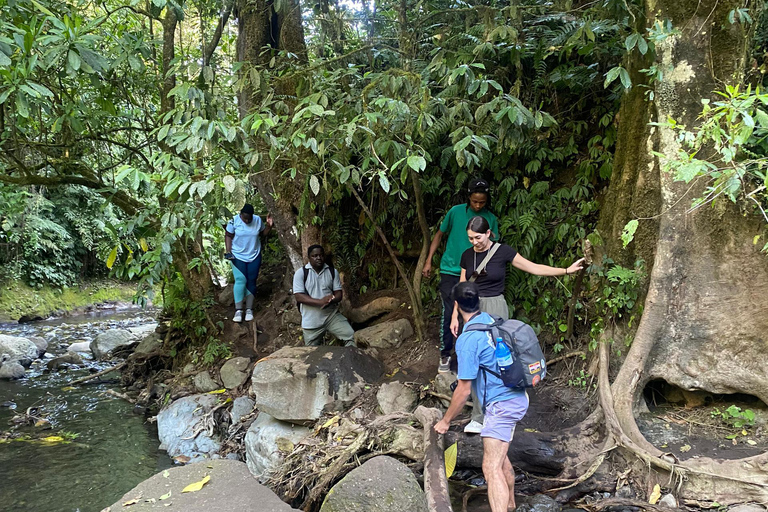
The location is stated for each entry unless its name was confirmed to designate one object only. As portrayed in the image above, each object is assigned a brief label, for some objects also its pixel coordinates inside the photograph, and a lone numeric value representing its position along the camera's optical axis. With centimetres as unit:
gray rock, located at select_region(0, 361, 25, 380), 956
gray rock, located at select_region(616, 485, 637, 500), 378
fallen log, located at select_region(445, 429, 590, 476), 412
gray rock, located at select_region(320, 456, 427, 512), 338
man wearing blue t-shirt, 342
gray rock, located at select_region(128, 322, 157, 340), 1234
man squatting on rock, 641
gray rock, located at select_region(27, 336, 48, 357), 1121
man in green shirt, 500
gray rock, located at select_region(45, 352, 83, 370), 1027
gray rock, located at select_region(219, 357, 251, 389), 737
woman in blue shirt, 800
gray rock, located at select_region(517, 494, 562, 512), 370
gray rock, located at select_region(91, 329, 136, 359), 1103
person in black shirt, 437
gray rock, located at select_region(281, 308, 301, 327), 806
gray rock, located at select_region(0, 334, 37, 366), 1035
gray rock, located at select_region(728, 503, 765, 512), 344
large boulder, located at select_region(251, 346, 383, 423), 570
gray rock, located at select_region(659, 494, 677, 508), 362
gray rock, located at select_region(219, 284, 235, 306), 896
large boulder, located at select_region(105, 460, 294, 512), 342
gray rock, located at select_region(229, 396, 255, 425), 674
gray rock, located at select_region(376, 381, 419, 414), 534
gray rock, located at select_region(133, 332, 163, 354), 937
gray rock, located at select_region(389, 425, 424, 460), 442
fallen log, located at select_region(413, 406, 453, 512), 342
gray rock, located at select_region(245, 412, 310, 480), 548
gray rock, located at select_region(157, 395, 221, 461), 655
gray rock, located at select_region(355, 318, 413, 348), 660
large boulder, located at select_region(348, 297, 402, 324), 721
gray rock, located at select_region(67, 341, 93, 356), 1141
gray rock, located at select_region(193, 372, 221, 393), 757
